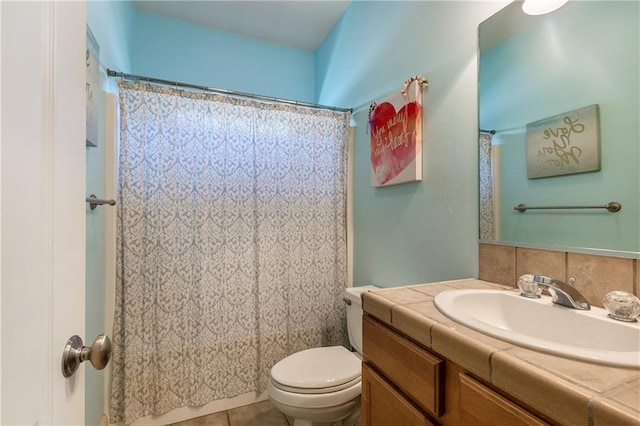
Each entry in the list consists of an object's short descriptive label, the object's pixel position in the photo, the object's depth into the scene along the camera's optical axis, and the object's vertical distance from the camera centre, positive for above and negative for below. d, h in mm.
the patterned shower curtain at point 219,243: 1551 -172
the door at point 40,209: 325 +9
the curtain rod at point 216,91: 1502 +753
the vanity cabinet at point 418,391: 549 -415
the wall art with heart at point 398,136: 1403 +434
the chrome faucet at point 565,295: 742 -216
